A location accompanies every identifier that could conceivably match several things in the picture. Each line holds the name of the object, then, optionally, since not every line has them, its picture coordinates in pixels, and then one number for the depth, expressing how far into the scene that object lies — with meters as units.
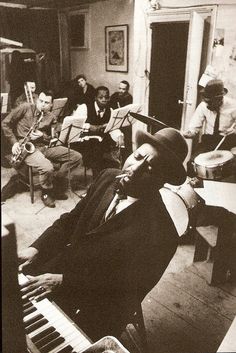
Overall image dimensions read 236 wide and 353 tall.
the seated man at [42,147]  5.52
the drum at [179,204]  3.65
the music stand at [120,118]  5.45
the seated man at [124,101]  7.51
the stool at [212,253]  3.50
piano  0.91
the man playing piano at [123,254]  2.03
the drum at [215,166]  4.23
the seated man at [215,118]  5.35
